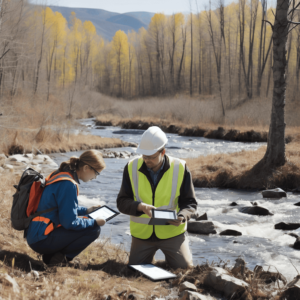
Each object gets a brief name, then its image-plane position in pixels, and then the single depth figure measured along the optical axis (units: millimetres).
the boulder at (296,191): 9430
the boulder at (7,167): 11062
